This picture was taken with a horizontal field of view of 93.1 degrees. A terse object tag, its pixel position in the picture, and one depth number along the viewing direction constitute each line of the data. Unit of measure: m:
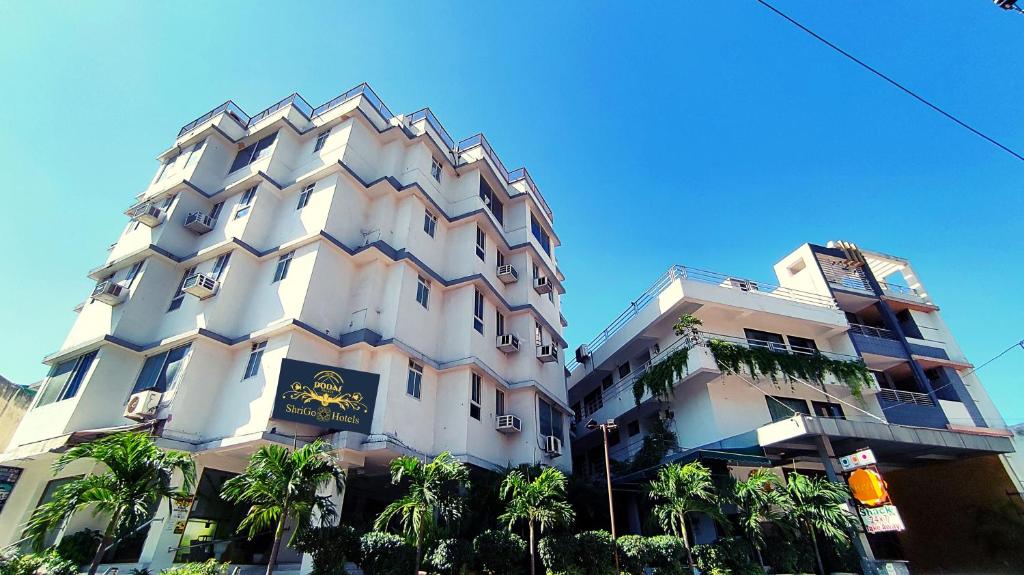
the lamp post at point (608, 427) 13.59
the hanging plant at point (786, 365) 19.77
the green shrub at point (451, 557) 11.88
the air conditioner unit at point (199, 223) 20.69
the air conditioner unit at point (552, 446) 19.31
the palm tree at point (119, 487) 9.82
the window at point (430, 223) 21.33
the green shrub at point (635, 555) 13.38
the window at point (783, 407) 20.39
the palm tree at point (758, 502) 14.29
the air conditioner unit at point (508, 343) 20.95
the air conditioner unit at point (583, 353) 27.84
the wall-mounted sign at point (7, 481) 16.31
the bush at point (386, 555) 11.70
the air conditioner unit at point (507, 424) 18.61
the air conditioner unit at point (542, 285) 24.22
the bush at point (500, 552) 12.54
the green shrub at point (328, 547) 11.40
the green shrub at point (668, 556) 13.42
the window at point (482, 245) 22.41
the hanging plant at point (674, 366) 19.98
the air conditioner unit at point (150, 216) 20.72
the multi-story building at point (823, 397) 17.70
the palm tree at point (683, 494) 13.89
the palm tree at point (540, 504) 12.77
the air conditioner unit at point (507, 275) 22.92
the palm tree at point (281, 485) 10.40
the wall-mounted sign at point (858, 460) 15.25
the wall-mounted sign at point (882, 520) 14.06
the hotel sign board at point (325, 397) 14.16
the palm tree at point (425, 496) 11.44
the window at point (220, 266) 18.48
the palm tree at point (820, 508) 14.19
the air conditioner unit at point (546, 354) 22.06
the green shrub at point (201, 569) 10.62
